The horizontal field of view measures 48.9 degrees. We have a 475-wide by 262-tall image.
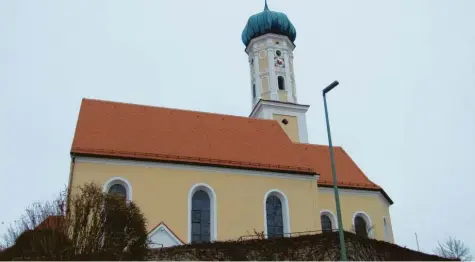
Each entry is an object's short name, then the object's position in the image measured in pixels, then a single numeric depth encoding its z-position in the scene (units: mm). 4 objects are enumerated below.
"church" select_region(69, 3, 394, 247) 22219
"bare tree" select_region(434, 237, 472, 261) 44675
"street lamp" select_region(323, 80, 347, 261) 12633
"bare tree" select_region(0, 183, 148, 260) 15094
